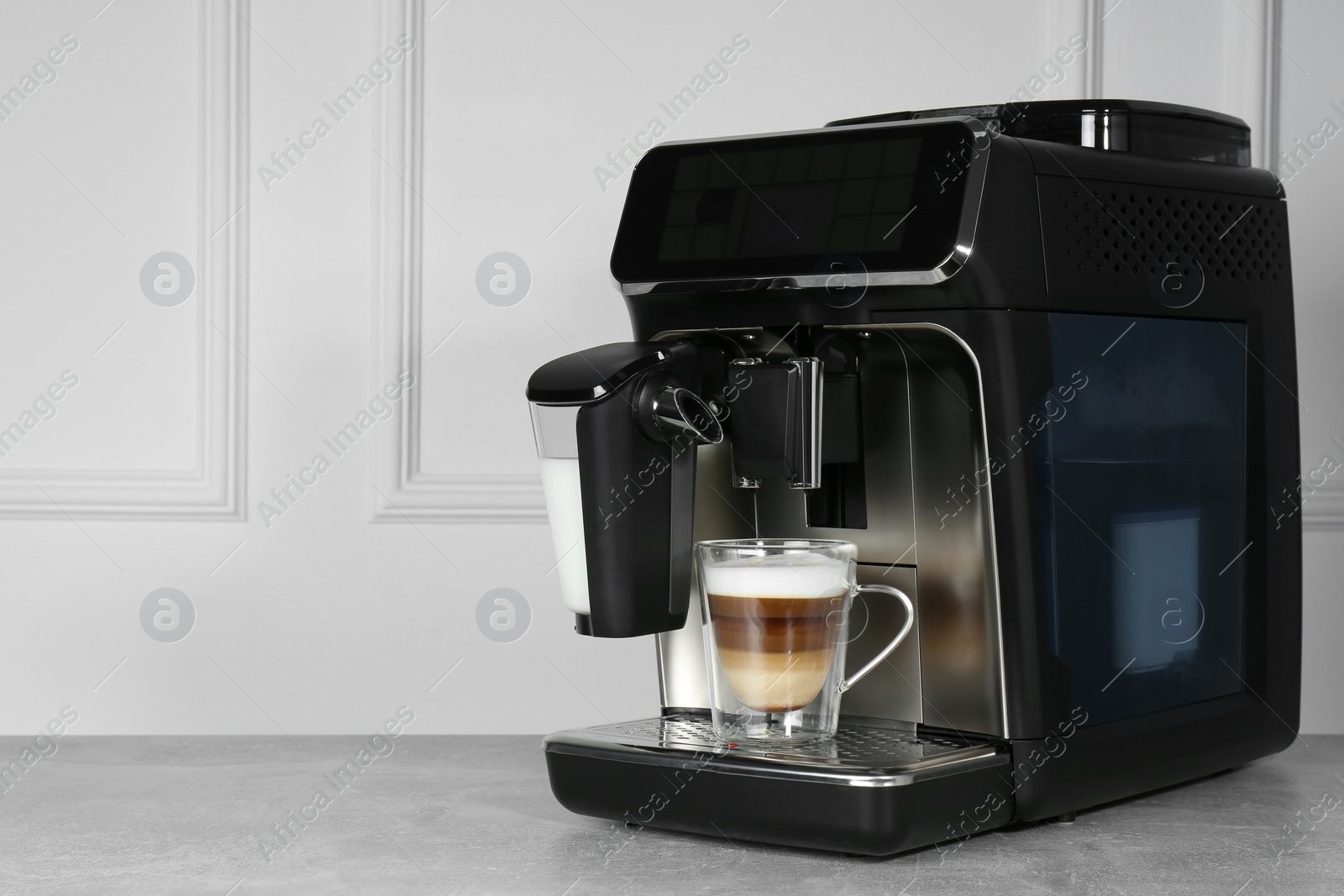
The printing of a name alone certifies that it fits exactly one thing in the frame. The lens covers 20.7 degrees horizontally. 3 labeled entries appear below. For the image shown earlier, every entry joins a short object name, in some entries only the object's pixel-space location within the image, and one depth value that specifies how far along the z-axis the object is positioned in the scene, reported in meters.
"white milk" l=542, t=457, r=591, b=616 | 1.82
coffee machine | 1.80
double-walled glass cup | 1.81
